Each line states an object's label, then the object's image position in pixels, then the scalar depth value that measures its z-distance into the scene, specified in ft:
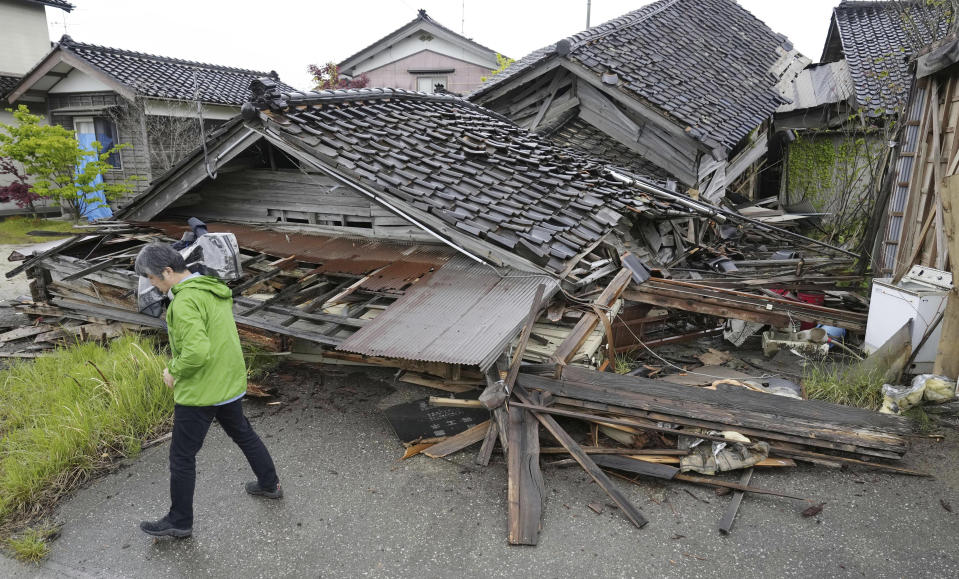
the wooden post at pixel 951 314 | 16.63
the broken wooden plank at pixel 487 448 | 15.03
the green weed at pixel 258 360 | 20.78
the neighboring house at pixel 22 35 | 66.90
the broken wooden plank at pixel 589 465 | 12.89
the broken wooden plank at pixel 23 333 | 25.63
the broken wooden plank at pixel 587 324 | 16.16
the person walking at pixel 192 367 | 11.70
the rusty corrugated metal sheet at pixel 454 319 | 14.89
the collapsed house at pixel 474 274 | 14.87
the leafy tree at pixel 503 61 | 76.07
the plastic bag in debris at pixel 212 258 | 17.19
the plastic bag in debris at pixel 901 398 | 16.03
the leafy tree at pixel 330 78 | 84.23
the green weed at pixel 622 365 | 19.61
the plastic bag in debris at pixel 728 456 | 13.96
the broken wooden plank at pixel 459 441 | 15.60
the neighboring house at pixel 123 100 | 56.18
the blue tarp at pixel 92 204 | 52.60
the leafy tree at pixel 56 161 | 47.34
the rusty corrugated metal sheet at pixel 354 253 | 19.93
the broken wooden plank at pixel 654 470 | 13.75
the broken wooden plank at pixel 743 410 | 14.38
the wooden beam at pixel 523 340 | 15.33
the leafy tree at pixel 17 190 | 55.47
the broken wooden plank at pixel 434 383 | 18.44
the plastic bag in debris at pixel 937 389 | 15.97
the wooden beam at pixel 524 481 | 12.53
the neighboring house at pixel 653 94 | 36.55
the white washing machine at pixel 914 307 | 17.88
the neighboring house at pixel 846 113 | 43.93
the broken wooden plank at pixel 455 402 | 17.33
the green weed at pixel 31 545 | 12.70
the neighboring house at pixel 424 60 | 80.64
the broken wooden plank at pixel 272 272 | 20.79
